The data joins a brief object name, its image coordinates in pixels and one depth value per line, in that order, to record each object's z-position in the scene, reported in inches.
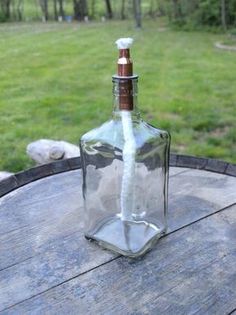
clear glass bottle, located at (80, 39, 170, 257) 35.7
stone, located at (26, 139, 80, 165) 91.4
